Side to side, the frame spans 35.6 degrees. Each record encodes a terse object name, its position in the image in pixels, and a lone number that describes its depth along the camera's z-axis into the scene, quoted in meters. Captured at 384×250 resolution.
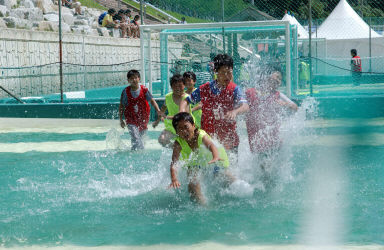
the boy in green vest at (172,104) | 7.97
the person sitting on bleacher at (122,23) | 23.89
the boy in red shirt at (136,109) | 9.73
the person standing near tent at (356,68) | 21.56
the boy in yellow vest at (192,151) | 5.46
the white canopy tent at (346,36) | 25.45
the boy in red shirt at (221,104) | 6.21
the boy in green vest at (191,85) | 7.77
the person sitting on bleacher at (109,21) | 24.16
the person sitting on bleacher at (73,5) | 25.52
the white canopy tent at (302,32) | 28.39
